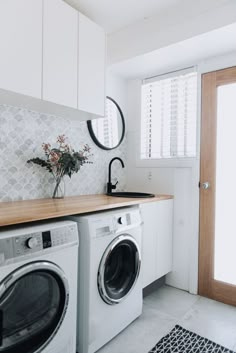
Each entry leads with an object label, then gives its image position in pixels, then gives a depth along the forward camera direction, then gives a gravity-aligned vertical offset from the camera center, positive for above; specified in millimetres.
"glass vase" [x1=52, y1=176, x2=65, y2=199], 2156 -143
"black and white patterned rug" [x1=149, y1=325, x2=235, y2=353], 1686 -1156
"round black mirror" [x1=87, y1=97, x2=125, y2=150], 2603 +485
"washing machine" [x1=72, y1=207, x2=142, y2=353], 1576 -707
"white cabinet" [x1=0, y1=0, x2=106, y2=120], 1514 +773
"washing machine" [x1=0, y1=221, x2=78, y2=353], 1179 -603
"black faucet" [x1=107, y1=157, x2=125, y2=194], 2623 -120
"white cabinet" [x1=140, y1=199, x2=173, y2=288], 2213 -607
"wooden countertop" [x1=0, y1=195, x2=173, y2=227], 1285 -217
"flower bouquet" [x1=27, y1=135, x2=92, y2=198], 2059 +92
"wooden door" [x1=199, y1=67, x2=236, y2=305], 2271 -124
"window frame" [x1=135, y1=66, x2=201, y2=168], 2449 +189
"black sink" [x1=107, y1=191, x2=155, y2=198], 2438 -206
